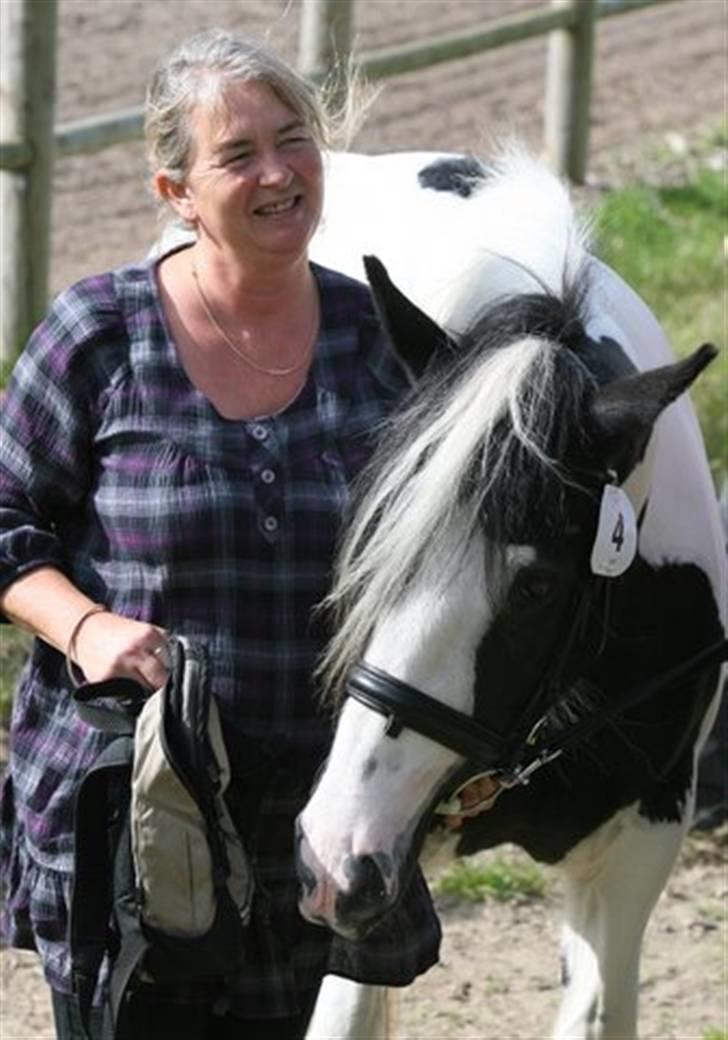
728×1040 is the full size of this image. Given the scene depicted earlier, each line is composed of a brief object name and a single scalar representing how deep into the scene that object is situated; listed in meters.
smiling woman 6.34
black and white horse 6.00
